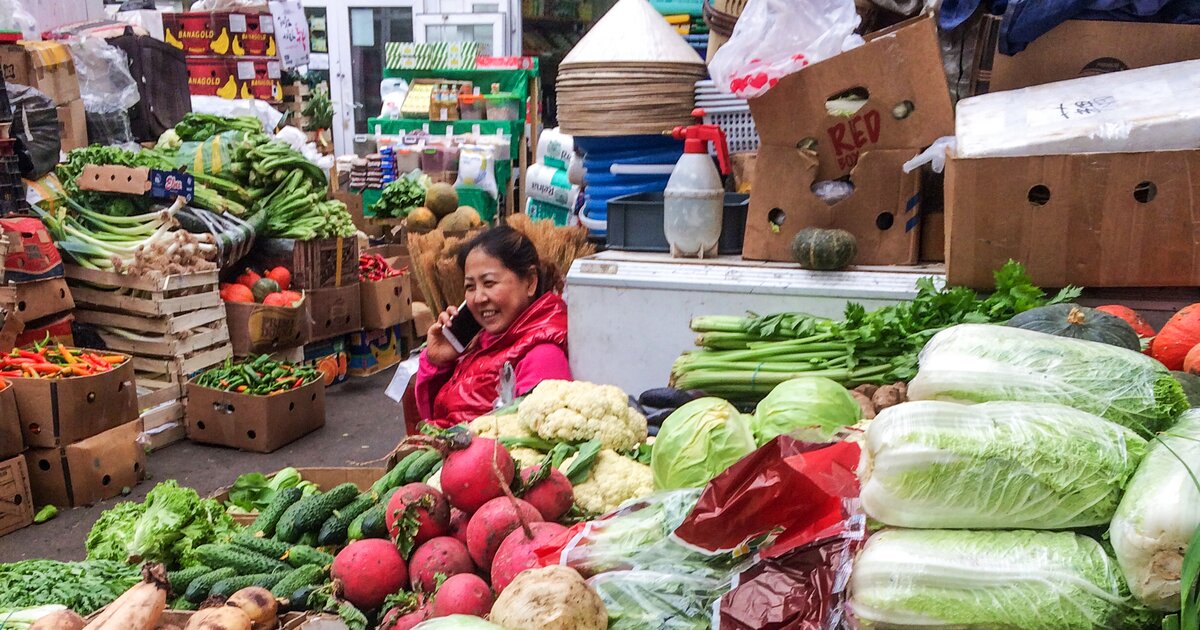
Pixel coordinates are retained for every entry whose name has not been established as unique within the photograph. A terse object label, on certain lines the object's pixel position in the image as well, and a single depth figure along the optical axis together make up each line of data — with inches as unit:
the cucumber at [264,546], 86.7
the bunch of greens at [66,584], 87.0
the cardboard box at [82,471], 180.7
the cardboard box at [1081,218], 105.3
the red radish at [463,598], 68.3
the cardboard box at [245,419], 215.0
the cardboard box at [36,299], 195.0
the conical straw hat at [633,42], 169.2
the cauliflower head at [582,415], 96.7
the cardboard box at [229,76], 429.1
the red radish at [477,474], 78.5
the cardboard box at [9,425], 171.9
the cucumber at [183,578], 85.4
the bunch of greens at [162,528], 99.3
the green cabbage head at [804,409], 88.8
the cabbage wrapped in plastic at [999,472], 52.6
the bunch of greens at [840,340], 107.0
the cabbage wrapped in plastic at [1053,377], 59.9
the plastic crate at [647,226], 147.4
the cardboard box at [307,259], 261.6
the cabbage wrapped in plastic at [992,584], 49.4
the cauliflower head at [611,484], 87.4
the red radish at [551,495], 80.3
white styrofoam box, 103.7
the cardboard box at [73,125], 299.3
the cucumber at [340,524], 88.0
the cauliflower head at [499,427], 102.2
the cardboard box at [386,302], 286.5
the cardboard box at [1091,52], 117.2
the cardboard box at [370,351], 289.3
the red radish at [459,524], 80.4
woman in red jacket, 139.4
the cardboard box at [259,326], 240.5
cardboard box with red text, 128.0
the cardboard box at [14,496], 170.1
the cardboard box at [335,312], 264.4
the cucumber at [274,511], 95.0
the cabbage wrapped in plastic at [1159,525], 46.3
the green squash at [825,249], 128.4
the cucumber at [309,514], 89.8
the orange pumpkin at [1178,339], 94.1
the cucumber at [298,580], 79.0
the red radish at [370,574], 76.6
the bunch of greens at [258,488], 120.7
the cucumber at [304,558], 84.4
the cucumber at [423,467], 91.7
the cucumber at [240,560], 83.8
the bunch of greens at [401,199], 367.6
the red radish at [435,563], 74.5
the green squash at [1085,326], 83.8
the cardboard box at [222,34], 422.3
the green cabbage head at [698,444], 82.7
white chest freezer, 127.9
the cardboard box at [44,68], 265.3
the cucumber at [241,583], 79.4
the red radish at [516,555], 70.4
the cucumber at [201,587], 81.4
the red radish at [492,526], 74.8
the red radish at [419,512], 77.5
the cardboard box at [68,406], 176.4
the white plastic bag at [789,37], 139.3
